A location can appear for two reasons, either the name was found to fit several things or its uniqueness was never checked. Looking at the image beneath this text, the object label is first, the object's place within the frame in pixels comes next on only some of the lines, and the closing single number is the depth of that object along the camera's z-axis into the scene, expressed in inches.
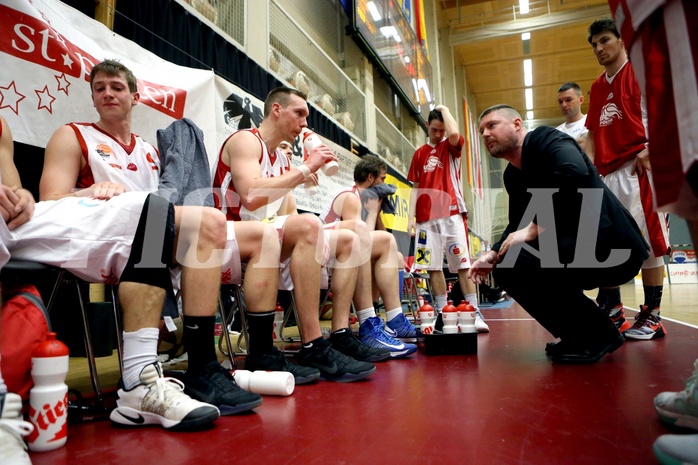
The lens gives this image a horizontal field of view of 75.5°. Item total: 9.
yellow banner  257.8
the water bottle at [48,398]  38.0
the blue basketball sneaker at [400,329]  102.6
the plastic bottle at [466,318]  90.3
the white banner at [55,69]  71.1
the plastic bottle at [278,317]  129.5
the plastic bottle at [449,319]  89.0
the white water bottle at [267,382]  54.6
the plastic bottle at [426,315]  101.0
